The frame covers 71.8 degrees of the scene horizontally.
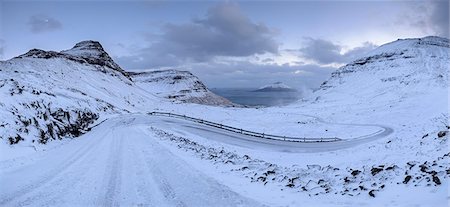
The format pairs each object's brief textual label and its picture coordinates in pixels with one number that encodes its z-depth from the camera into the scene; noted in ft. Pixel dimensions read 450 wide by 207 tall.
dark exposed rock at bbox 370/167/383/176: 38.11
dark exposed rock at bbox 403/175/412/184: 33.63
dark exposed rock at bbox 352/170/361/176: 39.04
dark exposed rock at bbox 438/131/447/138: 53.39
